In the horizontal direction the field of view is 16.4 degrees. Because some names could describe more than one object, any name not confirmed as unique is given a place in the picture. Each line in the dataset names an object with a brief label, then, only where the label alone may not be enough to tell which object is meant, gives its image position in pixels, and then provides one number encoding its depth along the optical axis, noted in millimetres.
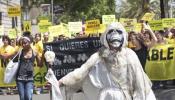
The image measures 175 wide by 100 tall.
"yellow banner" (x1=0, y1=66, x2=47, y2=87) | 16422
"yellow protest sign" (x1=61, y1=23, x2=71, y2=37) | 18897
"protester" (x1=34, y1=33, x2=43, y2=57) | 15883
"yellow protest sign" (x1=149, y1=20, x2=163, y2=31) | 16594
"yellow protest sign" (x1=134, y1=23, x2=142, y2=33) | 16717
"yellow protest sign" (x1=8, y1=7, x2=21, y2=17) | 20984
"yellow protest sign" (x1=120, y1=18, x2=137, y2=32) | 17247
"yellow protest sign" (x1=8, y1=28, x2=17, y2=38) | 19519
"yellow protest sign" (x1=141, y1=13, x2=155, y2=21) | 18070
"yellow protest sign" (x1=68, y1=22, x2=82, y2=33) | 18938
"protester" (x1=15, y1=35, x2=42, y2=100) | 11453
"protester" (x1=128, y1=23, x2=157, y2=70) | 14180
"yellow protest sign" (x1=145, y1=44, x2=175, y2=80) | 15000
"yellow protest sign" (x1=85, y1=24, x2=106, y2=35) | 18139
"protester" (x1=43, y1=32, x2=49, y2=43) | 17567
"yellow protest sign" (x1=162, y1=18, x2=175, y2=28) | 17092
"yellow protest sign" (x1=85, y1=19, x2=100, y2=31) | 17953
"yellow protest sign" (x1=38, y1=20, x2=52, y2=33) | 19248
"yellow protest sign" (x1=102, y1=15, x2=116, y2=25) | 18859
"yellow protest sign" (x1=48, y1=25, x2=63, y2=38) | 18109
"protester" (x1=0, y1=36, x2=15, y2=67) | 16372
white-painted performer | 5922
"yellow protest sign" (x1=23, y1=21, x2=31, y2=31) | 19580
